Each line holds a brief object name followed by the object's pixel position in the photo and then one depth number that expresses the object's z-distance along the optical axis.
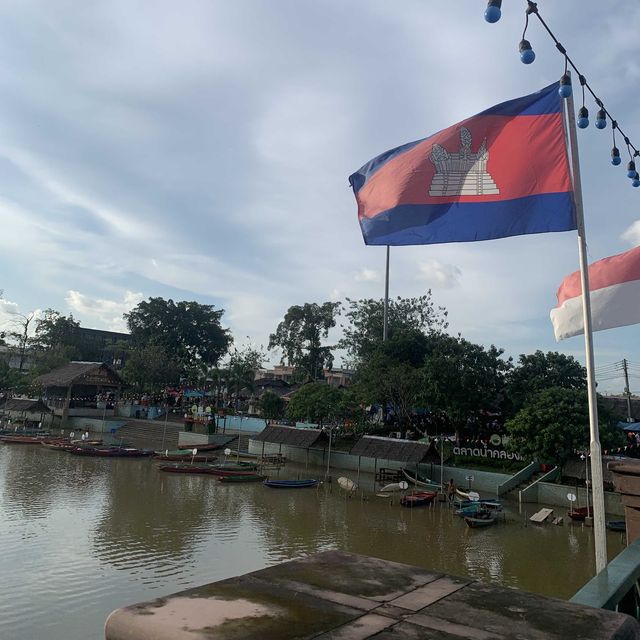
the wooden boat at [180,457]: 35.22
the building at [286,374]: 82.41
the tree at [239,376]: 50.91
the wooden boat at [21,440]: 39.59
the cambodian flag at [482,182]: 7.73
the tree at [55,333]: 67.44
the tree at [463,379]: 31.19
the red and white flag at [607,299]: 8.23
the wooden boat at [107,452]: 35.03
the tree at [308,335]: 55.19
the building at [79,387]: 49.37
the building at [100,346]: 73.44
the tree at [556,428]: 24.28
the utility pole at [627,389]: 36.34
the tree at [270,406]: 45.78
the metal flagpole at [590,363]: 5.87
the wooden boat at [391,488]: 26.70
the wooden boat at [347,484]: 26.29
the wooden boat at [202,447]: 38.89
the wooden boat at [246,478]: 28.33
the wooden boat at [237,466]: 30.84
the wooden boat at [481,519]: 20.86
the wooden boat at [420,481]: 28.12
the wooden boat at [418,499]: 24.28
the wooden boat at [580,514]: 22.03
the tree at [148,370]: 54.03
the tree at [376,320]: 46.72
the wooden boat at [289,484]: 27.09
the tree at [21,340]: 62.27
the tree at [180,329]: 68.75
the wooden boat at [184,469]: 30.45
